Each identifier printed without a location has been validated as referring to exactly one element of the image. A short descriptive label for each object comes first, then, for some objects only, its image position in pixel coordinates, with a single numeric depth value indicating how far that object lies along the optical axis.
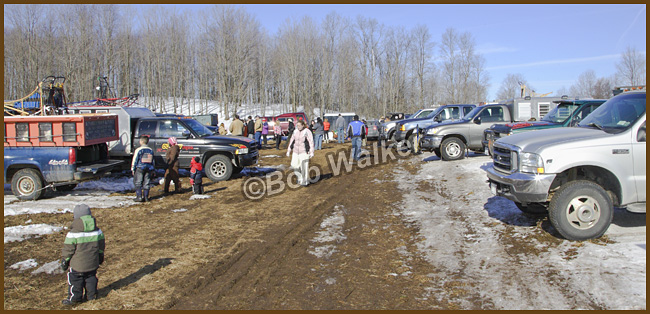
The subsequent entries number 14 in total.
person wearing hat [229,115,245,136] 19.20
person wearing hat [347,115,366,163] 15.92
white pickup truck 5.80
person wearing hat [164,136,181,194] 11.23
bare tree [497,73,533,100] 78.31
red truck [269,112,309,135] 28.93
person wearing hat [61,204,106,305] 4.80
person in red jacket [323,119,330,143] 27.74
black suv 12.88
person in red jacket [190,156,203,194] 10.77
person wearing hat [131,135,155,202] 10.33
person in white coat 11.86
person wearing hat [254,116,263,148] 21.75
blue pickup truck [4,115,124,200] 10.41
